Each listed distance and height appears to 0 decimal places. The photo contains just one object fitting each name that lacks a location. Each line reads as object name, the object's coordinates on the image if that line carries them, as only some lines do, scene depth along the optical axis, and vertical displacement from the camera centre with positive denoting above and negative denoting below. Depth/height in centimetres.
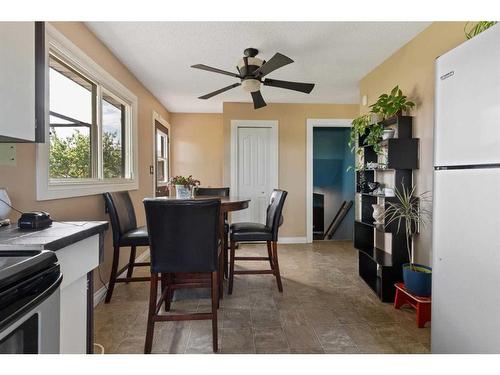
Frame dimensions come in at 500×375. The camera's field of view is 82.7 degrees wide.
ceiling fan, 261 +100
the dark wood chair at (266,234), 272 -49
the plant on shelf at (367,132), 267 +53
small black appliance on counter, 125 -17
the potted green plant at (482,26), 155 +88
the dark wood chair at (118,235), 251 -47
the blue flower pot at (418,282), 214 -74
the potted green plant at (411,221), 216 -31
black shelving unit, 248 -15
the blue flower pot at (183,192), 275 -9
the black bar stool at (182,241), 175 -37
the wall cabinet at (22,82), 113 +44
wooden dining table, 240 -23
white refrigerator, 120 -7
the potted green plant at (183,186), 275 -3
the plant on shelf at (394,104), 252 +72
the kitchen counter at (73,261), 103 -33
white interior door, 482 +32
